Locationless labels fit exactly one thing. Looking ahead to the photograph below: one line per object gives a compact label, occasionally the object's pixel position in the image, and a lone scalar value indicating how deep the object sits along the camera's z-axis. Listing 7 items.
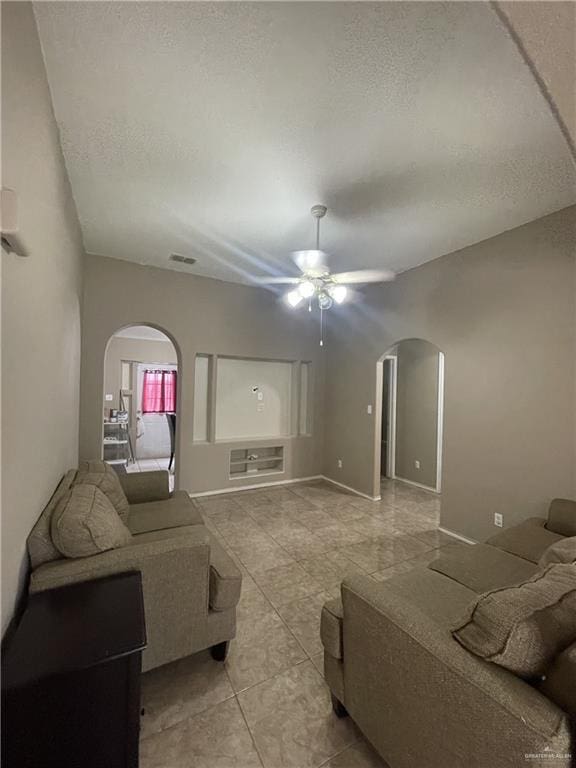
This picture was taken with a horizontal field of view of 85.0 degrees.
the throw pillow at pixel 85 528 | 1.48
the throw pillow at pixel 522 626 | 0.89
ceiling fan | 2.52
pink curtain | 7.61
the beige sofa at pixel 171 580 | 1.43
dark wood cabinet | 0.91
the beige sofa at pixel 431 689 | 0.79
